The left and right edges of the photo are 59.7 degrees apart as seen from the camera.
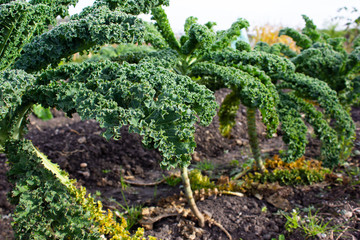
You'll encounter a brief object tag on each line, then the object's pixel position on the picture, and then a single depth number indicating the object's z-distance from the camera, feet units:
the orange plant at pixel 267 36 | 30.81
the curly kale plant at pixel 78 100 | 5.41
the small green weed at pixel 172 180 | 11.48
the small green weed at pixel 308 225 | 7.94
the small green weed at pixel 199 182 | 10.41
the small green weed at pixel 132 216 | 8.89
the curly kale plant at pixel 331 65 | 11.14
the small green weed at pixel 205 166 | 12.53
